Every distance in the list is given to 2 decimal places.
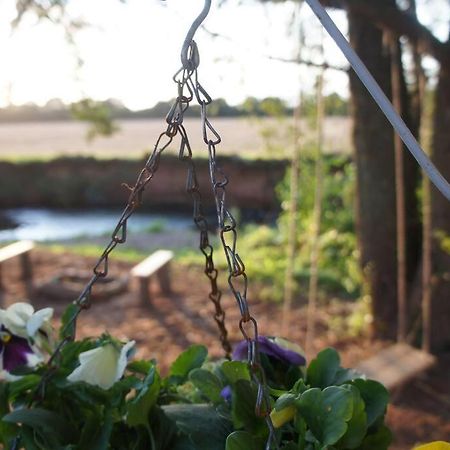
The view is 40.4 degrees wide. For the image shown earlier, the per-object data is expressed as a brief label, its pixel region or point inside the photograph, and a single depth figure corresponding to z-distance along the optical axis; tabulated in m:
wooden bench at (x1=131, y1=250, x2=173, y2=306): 4.30
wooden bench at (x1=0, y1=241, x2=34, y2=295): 5.05
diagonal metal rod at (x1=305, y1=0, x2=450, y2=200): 0.59
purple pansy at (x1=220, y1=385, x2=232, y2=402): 0.75
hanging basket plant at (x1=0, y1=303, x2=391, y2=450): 0.66
